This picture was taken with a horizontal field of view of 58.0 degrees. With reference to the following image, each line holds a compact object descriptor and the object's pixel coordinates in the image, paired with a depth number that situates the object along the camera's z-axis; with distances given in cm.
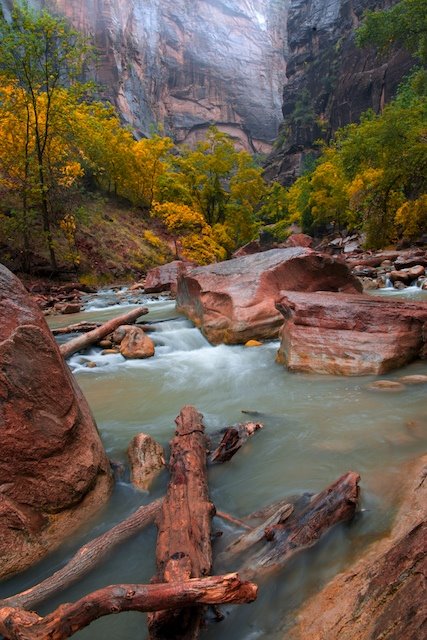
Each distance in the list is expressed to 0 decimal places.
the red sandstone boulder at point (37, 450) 232
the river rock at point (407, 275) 1229
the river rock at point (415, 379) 447
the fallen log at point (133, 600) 143
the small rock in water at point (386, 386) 441
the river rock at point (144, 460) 302
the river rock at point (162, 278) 1588
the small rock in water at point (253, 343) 681
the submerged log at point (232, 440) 325
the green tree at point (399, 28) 1361
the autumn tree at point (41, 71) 1382
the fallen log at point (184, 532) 156
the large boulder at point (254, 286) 698
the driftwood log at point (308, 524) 202
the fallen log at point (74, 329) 827
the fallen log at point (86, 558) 187
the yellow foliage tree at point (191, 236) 1909
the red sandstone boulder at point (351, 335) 505
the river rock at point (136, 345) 690
